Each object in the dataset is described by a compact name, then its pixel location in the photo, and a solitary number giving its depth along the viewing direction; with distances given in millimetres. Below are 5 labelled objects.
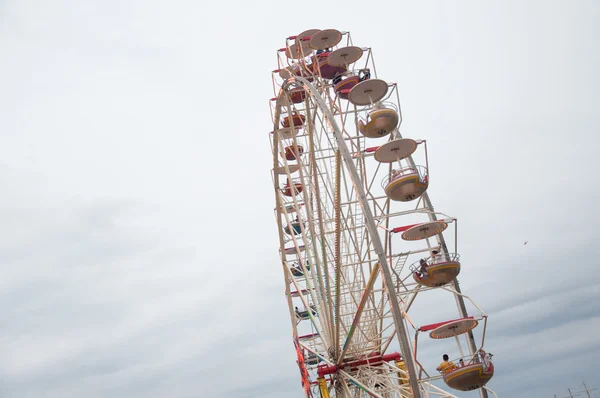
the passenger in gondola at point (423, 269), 14196
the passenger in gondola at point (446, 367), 13648
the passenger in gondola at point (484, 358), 13412
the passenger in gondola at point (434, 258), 14341
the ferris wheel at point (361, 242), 13398
